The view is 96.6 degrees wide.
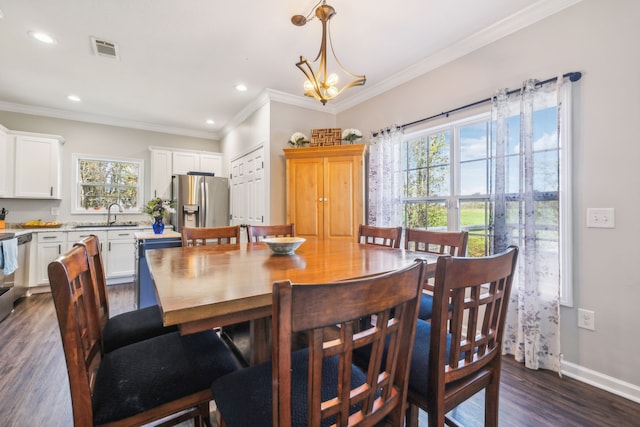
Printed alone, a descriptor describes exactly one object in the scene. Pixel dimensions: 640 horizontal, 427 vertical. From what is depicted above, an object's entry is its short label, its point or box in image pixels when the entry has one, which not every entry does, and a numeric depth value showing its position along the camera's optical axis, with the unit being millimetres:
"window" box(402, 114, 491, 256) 2592
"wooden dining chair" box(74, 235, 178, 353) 1256
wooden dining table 796
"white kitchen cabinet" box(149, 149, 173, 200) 4977
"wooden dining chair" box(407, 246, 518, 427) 874
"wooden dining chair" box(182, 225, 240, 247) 2109
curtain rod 1958
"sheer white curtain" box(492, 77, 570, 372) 2029
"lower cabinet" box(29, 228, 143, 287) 3861
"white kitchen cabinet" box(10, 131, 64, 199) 3986
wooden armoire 3436
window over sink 4676
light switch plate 1831
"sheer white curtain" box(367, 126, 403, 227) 3238
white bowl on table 1614
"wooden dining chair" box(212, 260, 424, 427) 588
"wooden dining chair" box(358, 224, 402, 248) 2145
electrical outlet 1897
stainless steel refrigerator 4672
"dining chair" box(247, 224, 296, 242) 2395
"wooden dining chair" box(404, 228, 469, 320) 1634
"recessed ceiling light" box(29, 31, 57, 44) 2503
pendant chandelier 1932
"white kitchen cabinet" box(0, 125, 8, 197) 3771
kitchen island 2749
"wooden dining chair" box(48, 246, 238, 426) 773
